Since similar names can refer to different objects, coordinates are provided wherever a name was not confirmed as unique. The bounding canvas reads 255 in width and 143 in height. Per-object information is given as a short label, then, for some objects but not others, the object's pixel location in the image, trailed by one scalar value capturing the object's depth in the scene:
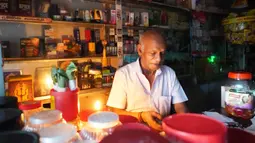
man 1.56
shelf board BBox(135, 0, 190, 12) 3.07
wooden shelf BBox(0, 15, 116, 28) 1.99
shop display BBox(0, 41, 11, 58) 2.10
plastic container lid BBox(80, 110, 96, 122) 0.73
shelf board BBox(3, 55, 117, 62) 2.10
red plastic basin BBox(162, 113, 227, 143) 0.41
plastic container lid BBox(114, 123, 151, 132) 0.45
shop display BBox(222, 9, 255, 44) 2.79
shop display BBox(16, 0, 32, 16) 2.10
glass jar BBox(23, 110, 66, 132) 0.56
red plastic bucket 0.77
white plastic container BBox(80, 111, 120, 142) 0.54
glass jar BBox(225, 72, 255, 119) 1.21
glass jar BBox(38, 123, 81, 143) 0.47
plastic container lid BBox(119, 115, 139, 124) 0.66
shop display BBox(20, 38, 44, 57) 2.22
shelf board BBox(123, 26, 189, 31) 2.90
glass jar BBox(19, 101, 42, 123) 0.74
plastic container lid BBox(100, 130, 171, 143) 0.38
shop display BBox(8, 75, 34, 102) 1.82
